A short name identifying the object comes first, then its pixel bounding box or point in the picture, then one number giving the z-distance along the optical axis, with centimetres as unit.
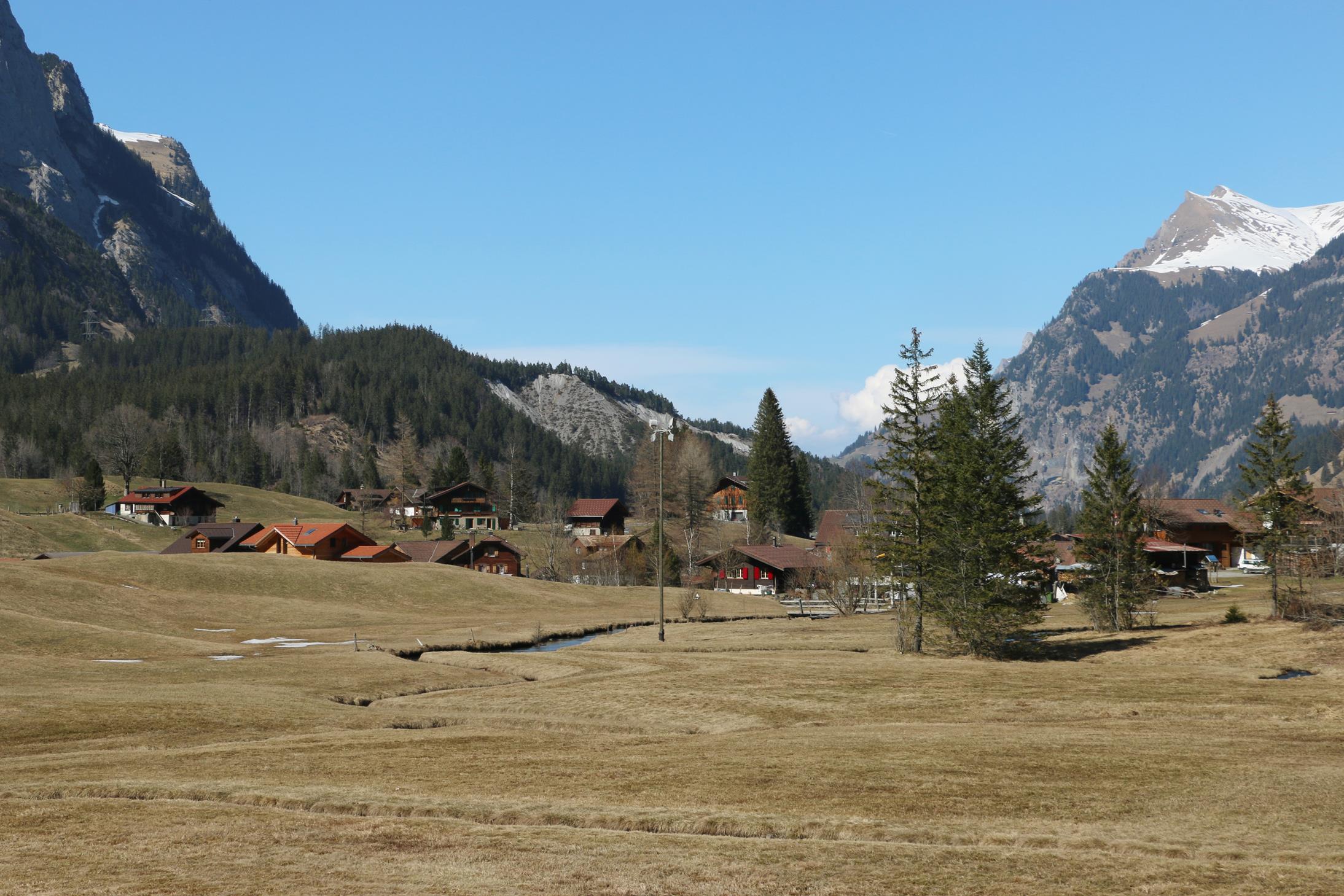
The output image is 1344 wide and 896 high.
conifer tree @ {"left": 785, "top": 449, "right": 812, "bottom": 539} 17675
